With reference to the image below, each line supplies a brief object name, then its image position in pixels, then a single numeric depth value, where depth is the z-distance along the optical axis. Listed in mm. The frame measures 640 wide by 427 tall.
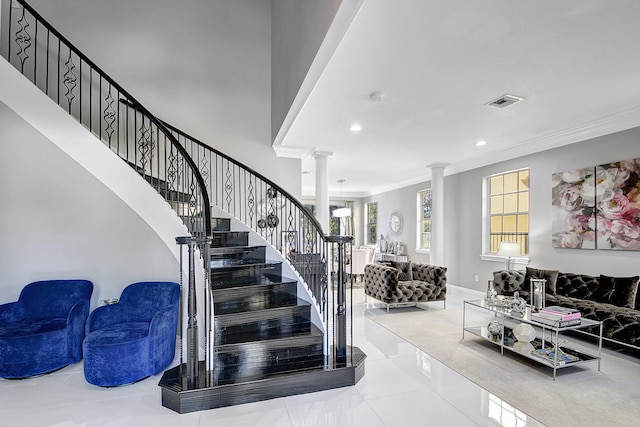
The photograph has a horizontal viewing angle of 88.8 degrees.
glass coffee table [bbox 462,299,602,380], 3104
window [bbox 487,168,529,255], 5832
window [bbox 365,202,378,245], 11797
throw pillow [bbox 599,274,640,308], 3877
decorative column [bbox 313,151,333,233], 5991
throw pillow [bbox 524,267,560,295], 4730
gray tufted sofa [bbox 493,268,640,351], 3471
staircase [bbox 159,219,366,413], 2586
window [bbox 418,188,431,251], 8758
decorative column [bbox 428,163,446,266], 6875
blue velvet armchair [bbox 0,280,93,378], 2957
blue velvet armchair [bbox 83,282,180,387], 2834
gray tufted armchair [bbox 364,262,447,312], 5426
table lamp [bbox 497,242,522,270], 5233
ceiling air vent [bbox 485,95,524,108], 3549
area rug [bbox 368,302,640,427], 2449
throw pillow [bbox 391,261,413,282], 6118
